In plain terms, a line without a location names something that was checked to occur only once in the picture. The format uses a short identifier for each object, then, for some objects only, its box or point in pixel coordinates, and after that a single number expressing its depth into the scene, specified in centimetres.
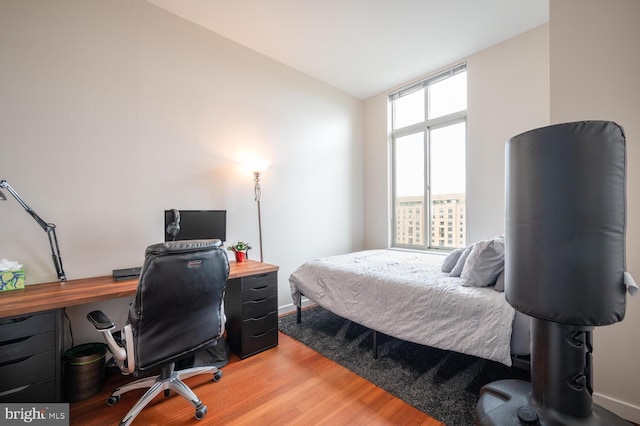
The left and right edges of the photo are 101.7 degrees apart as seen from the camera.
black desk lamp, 178
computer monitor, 223
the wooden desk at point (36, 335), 138
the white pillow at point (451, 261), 237
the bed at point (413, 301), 167
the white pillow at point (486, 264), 189
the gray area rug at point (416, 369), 169
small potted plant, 274
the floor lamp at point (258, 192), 309
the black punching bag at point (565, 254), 92
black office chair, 142
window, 347
